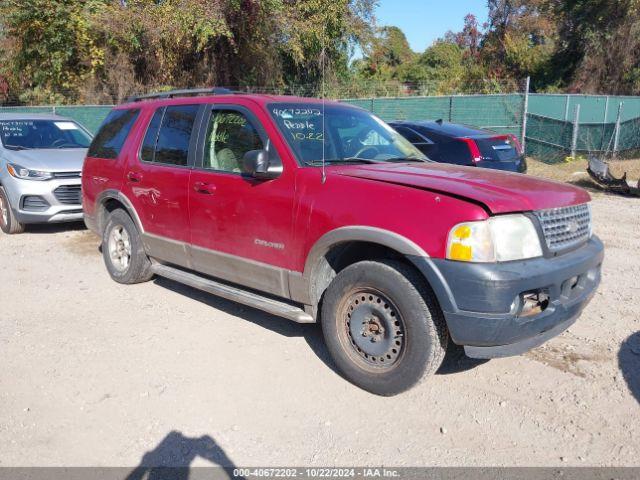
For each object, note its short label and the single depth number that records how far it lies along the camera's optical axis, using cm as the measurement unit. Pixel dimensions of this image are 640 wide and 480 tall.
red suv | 333
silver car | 840
